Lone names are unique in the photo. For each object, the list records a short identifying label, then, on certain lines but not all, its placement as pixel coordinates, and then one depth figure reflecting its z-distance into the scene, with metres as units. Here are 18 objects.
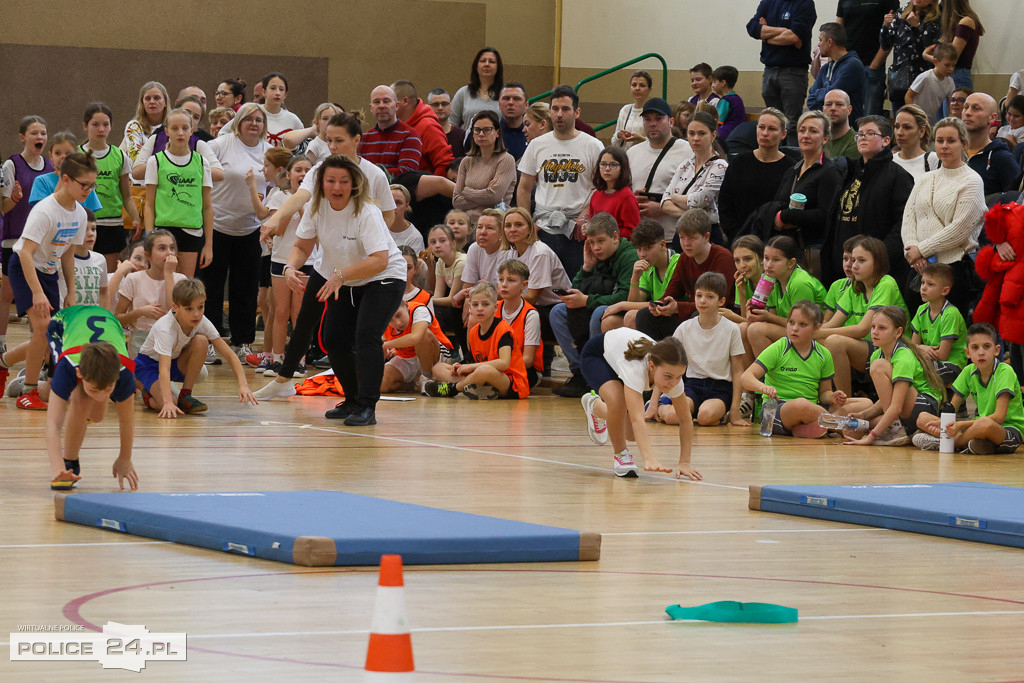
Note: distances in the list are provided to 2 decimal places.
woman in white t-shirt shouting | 16.95
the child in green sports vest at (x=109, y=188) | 23.81
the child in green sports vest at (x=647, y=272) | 21.77
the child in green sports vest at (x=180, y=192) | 22.97
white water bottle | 17.50
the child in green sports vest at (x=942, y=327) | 18.73
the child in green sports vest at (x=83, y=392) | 11.55
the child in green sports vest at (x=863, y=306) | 19.61
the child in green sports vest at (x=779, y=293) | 20.20
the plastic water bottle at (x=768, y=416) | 18.92
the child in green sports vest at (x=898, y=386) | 18.17
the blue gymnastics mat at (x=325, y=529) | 9.27
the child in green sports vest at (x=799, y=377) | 18.92
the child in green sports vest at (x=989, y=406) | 17.47
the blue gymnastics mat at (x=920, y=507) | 11.20
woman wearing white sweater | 19.28
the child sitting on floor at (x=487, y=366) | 22.44
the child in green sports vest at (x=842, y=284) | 19.94
